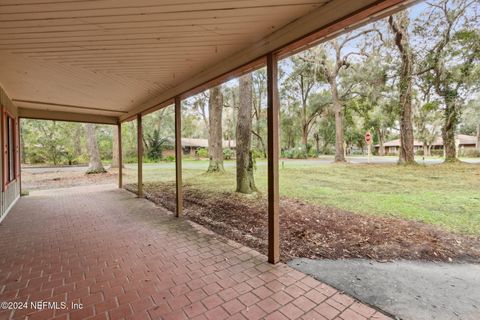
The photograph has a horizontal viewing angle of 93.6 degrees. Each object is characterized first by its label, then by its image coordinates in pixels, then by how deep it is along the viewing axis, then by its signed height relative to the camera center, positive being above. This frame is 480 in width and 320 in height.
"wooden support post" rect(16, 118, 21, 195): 6.52 -0.59
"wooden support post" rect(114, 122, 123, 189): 7.89 +0.23
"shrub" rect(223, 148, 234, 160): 23.75 -0.05
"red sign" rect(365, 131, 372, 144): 12.49 +0.81
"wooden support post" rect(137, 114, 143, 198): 6.36 +0.08
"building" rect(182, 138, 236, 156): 32.01 +1.42
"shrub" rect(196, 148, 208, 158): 27.71 +0.23
